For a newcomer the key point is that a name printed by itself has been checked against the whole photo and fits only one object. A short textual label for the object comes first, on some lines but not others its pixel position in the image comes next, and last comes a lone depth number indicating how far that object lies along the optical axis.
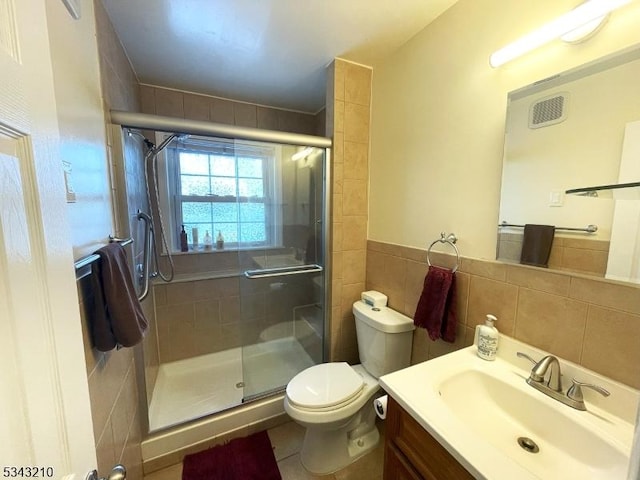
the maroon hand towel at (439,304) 1.27
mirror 0.78
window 1.80
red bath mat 1.43
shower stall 1.72
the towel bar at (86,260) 0.74
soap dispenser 1.06
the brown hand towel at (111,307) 0.87
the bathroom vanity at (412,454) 0.74
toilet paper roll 0.98
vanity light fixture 0.76
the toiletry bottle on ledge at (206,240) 2.39
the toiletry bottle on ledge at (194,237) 2.36
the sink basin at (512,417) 0.69
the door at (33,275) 0.36
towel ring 1.28
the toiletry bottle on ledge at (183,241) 2.28
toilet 1.34
